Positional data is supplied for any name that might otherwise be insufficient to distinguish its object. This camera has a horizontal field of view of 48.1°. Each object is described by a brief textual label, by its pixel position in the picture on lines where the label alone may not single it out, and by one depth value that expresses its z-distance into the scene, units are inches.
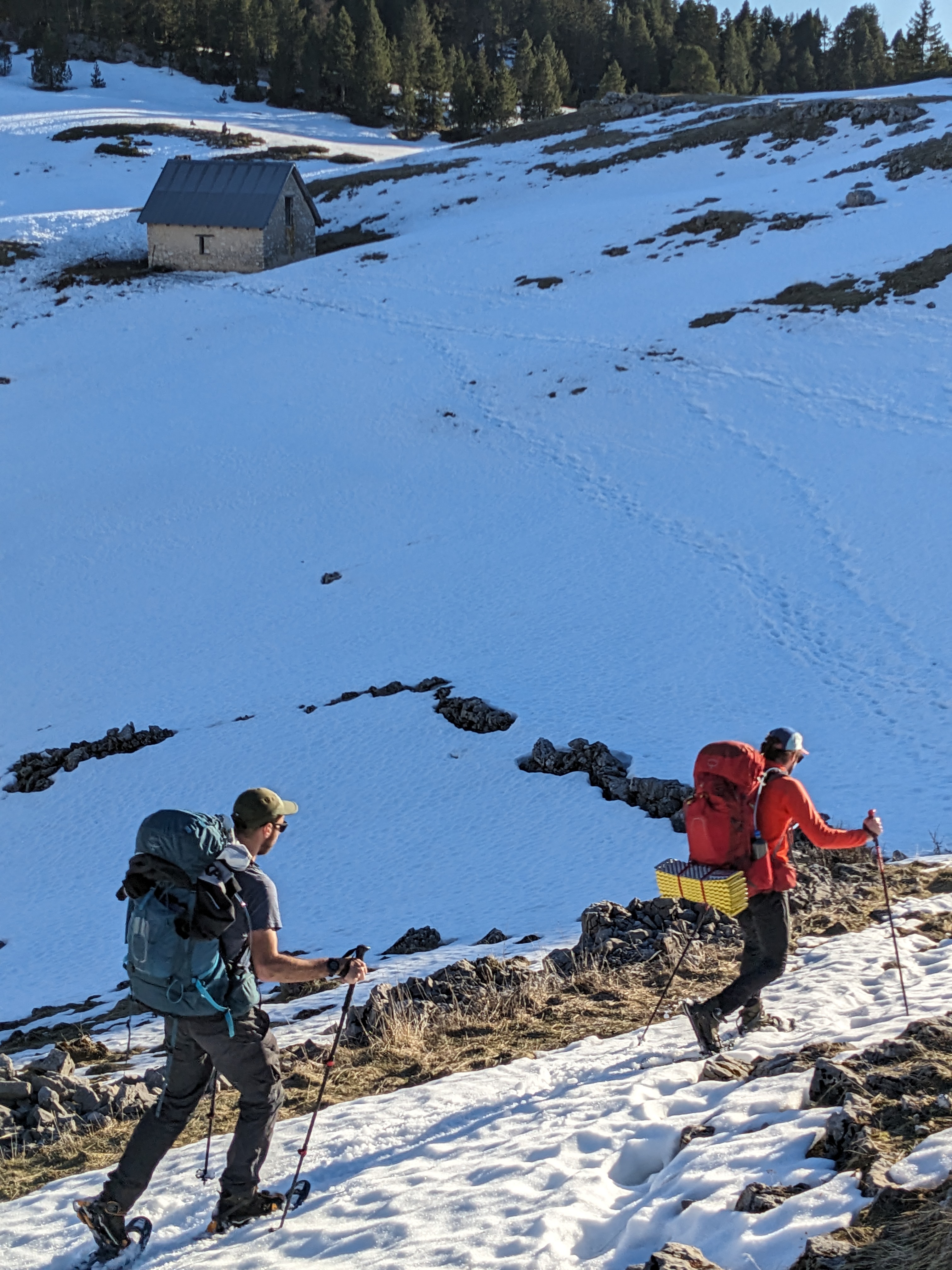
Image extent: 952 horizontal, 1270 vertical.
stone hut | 1891.0
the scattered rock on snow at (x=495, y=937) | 398.6
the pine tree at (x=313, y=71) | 3518.7
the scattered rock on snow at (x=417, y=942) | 403.2
